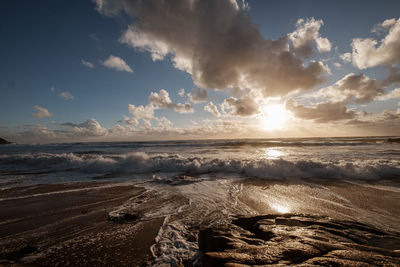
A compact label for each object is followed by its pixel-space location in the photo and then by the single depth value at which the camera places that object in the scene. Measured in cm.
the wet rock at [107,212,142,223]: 427
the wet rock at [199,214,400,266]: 207
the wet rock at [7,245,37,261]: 290
